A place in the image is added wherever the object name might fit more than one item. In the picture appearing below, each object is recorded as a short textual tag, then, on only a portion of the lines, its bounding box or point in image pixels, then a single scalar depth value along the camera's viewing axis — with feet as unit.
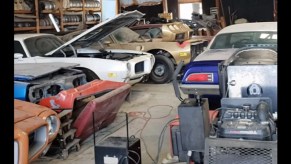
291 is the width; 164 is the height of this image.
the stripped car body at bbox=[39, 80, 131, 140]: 13.61
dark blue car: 15.49
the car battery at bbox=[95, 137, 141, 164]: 10.02
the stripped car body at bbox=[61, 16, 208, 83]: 26.48
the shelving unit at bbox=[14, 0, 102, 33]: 30.63
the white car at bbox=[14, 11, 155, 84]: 19.12
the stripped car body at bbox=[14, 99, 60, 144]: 11.37
